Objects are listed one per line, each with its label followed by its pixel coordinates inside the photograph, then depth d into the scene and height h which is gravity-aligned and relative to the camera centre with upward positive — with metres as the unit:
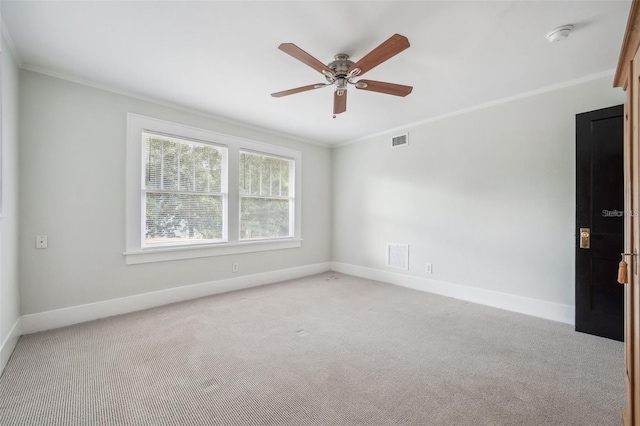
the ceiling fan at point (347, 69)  1.91 +1.13
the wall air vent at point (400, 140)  4.49 +1.20
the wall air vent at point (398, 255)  4.47 -0.69
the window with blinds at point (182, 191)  3.51 +0.30
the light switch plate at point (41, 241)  2.76 -0.27
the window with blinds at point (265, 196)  4.47 +0.30
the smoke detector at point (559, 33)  2.09 +1.38
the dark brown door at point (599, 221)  2.59 -0.07
